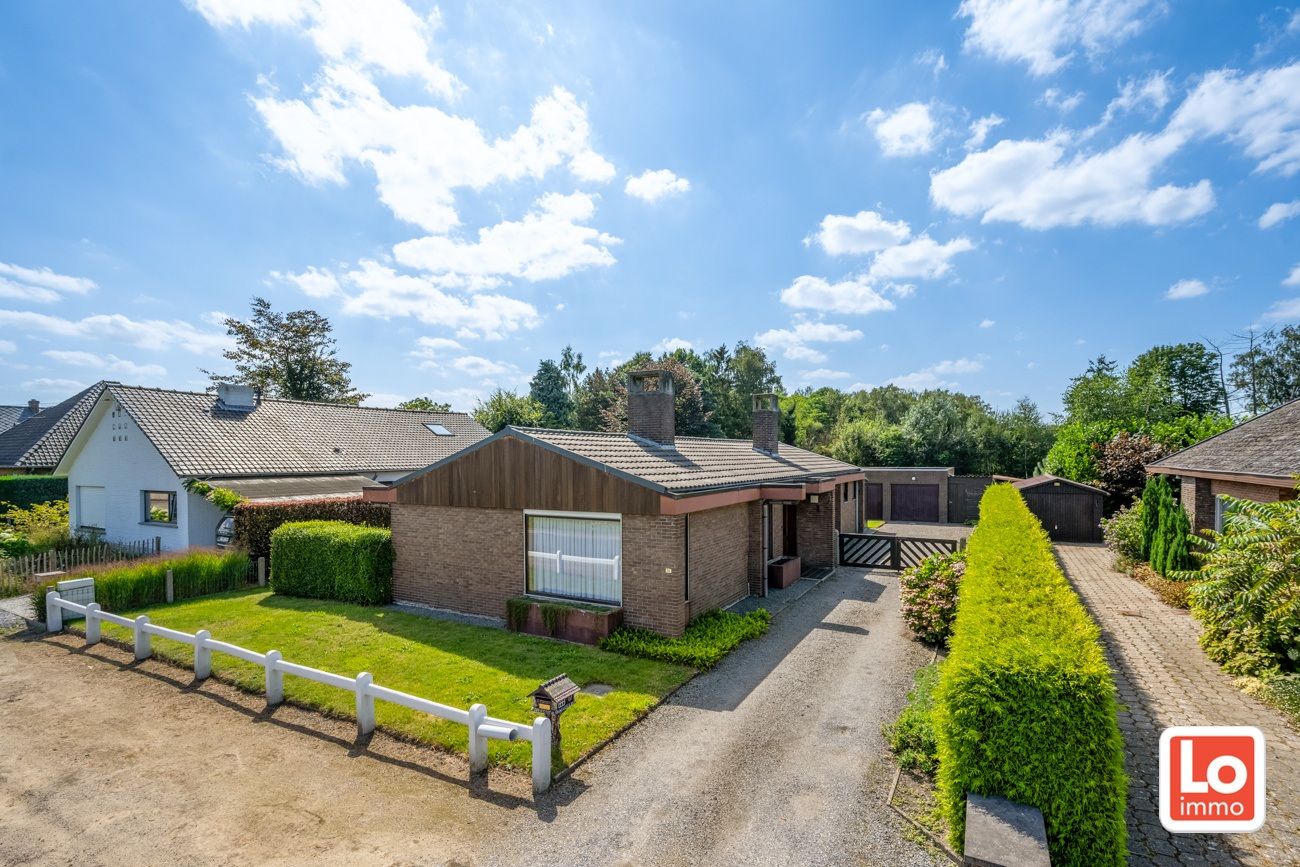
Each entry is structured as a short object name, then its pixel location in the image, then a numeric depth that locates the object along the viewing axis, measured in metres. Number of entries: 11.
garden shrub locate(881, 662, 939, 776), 7.18
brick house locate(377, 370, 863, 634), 11.63
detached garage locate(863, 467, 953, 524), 32.00
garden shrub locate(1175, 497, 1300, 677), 9.05
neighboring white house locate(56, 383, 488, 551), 19.72
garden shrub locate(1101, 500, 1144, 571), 19.09
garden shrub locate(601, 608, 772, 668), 10.64
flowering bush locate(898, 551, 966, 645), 11.49
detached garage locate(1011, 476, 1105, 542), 24.55
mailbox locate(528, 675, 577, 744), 7.36
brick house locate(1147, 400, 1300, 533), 12.29
